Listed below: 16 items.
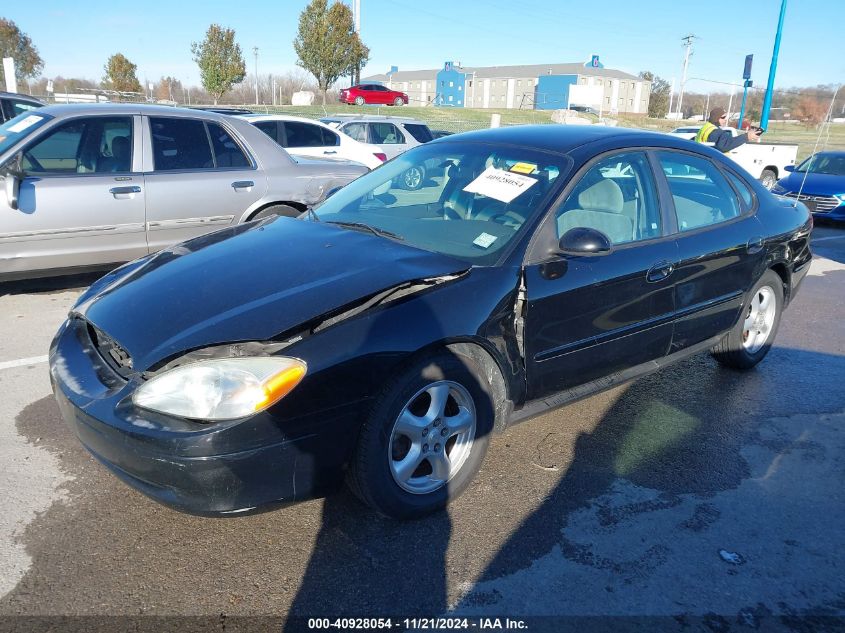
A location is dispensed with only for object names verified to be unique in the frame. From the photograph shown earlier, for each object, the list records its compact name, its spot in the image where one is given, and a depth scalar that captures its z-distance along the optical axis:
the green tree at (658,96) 81.06
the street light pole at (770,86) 21.02
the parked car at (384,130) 14.48
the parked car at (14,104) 11.22
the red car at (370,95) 43.16
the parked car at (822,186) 11.77
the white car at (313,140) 10.95
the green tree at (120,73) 46.62
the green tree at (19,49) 44.81
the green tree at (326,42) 39.66
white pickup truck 15.26
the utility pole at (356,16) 39.69
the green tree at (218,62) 41.25
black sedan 2.37
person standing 8.67
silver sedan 5.28
